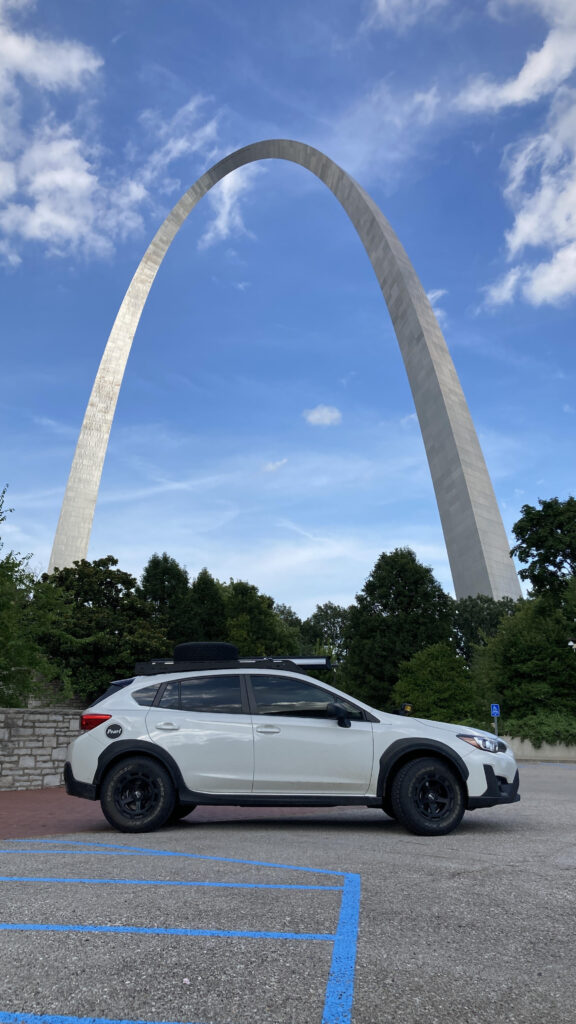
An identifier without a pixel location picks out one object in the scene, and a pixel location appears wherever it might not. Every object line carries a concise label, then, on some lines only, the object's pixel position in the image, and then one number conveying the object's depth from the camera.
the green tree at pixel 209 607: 64.38
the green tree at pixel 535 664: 29.66
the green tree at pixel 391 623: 45.50
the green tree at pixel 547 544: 28.64
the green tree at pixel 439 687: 35.62
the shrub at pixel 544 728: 27.59
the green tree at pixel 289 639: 65.44
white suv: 7.41
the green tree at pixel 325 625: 92.50
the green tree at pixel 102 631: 44.44
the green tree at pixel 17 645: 15.42
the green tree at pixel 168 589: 62.53
